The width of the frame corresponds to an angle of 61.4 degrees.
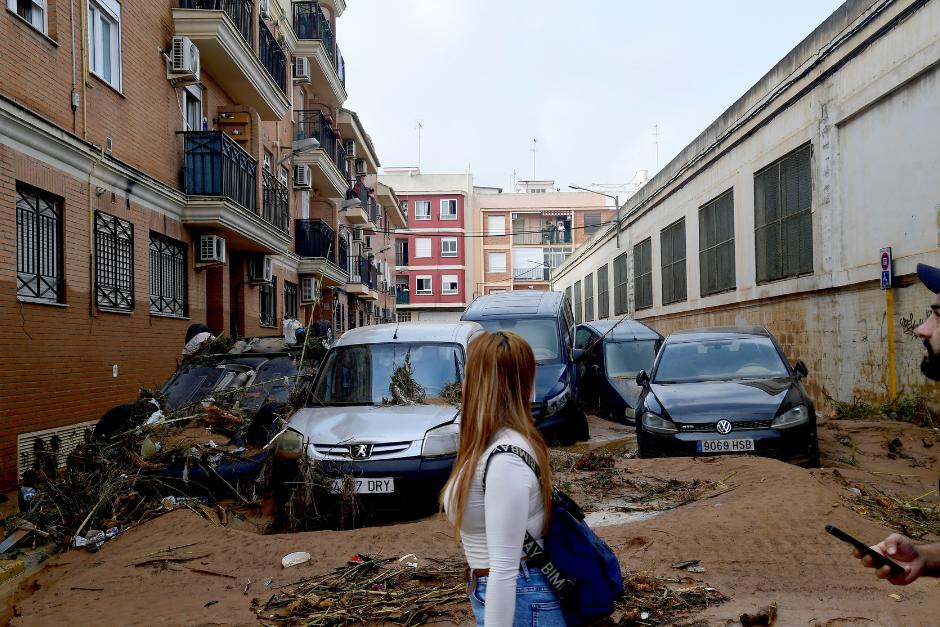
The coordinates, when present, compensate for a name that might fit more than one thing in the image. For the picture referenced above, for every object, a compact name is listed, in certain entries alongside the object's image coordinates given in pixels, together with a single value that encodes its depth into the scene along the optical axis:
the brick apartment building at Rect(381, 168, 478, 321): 67.62
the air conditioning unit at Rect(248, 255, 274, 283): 20.56
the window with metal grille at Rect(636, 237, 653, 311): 29.86
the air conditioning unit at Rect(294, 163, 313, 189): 26.69
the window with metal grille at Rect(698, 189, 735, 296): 20.31
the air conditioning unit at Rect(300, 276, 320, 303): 27.58
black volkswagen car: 8.35
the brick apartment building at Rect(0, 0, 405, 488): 10.01
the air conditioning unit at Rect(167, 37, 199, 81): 15.29
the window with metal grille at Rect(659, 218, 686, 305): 25.23
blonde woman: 2.34
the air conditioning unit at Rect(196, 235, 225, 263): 16.47
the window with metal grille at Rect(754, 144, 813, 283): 15.46
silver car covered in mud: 6.71
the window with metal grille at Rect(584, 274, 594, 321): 44.09
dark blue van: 11.25
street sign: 11.98
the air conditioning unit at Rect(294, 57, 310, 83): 27.38
